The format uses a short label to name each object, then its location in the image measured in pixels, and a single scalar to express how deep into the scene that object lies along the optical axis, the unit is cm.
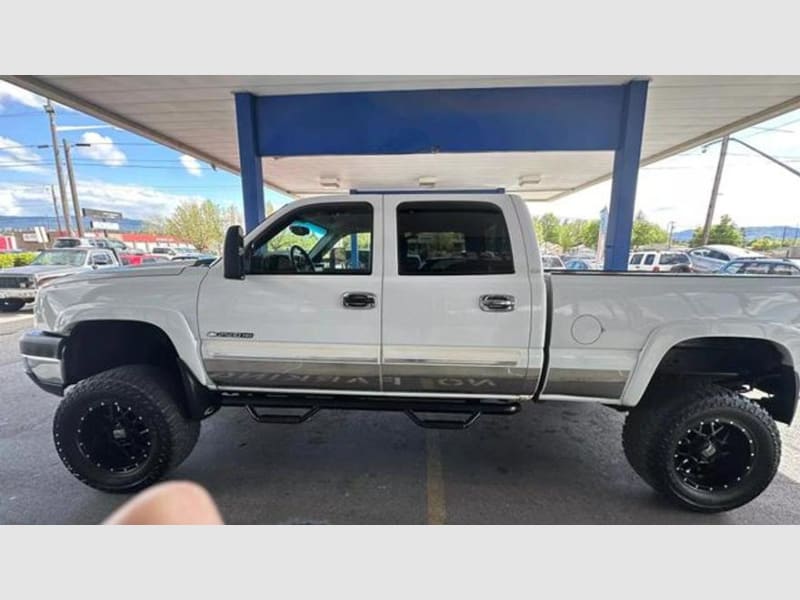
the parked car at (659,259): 1645
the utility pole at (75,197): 2194
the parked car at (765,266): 1022
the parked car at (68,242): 1352
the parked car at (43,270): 940
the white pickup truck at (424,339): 252
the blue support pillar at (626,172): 505
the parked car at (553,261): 994
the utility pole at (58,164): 1991
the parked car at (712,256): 1697
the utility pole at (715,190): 2041
